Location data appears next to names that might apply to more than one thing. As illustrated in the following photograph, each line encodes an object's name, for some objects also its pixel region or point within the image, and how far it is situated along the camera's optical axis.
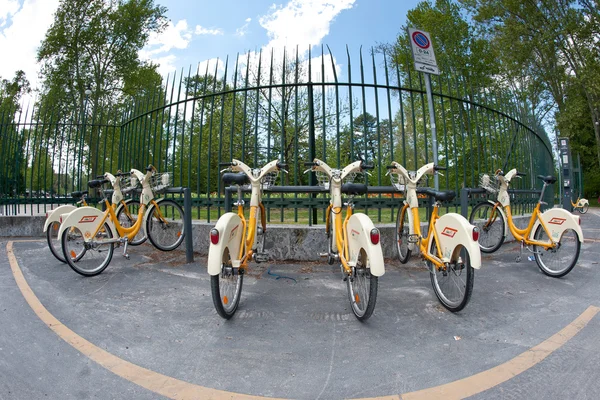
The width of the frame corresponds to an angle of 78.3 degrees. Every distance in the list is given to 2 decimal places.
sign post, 5.02
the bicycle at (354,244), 2.85
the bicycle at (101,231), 4.48
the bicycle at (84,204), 5.30
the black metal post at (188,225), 5.18
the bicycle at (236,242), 2.89
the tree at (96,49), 19.58
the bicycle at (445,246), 3.05
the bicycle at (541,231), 4.48
